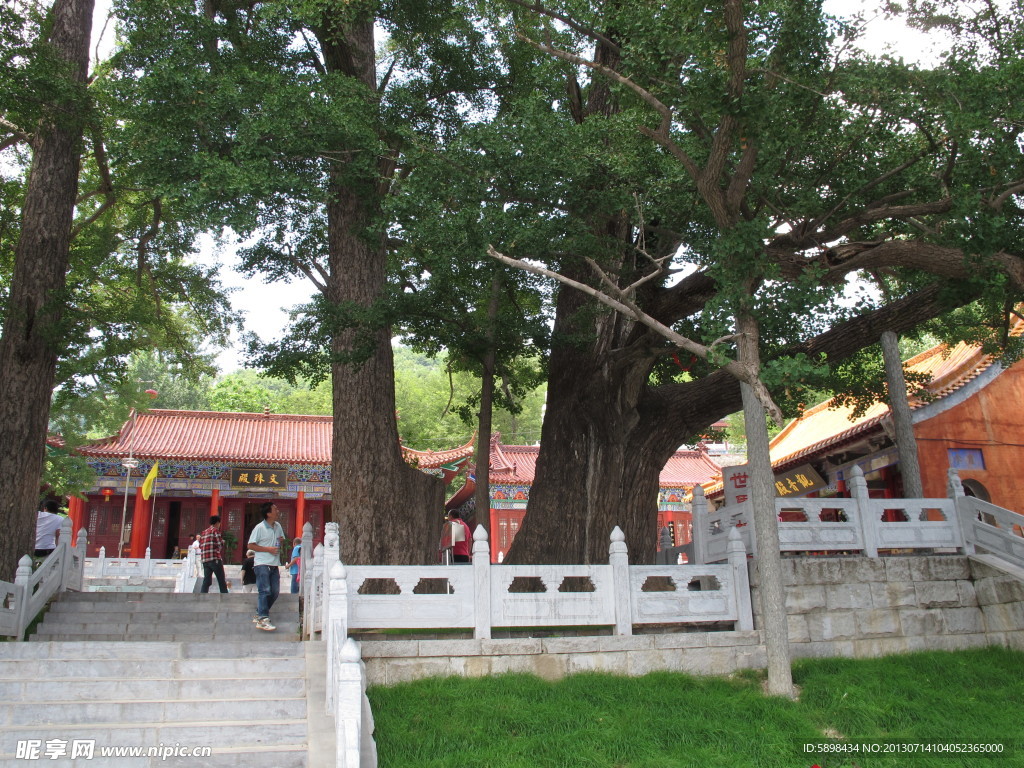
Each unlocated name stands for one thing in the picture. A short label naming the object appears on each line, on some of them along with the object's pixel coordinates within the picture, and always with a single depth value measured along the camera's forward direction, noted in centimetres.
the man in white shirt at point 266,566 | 808
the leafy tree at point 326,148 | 734
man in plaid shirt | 1001
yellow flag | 2147
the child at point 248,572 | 1105
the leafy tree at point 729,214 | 639
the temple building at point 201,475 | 2238
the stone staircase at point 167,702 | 474
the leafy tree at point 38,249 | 877
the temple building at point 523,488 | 2381
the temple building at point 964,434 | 1204
